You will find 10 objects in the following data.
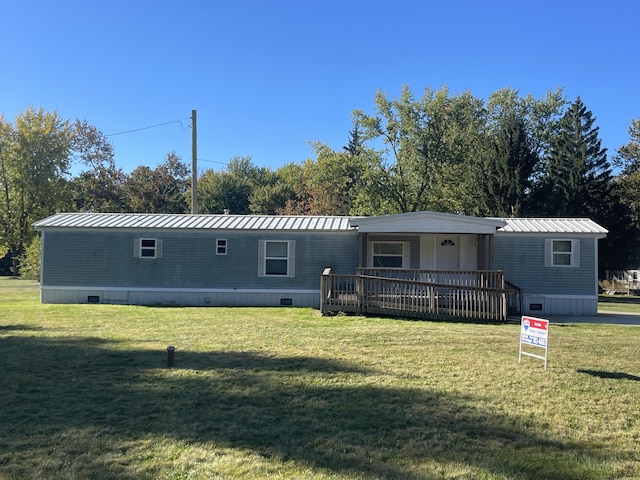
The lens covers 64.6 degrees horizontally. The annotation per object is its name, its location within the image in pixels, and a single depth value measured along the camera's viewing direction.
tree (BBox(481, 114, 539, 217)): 25.28
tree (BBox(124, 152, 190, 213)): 40.12
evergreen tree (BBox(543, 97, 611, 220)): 25.67
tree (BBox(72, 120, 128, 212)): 40.53
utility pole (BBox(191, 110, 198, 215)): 22.14
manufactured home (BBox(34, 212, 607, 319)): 15.40
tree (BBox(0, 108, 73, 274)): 35.84
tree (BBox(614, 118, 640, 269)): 25.95
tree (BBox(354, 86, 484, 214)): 29.75
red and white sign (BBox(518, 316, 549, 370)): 6.78
